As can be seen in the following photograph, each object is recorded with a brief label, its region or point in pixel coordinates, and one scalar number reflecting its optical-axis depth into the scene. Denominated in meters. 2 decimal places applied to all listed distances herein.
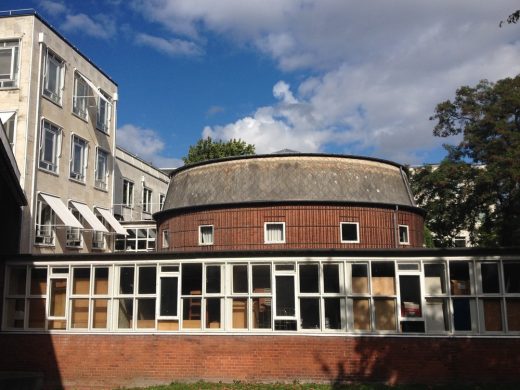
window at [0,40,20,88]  26.61
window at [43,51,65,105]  28.09
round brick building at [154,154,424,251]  24.83
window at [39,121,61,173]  27.61
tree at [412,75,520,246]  36.28
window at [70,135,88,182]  30.61
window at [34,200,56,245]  26.89
